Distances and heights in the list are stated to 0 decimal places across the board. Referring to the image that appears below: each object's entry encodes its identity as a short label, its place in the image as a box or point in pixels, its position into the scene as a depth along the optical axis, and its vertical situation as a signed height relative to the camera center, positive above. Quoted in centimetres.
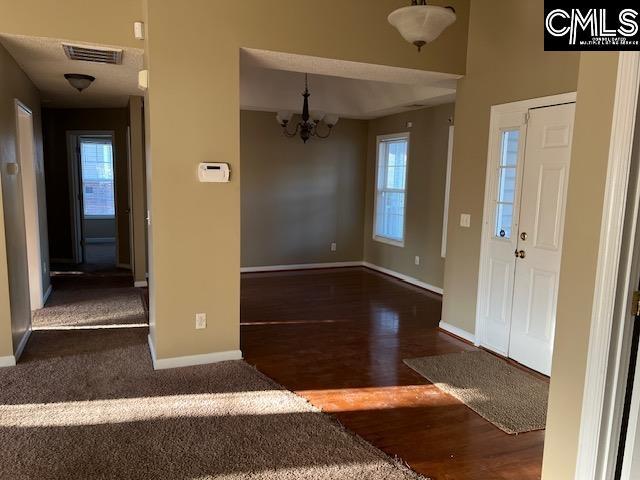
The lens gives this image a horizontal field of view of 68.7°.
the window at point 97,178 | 994 -1
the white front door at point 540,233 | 344 -34
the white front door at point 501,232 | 382 -37
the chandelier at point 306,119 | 583 +87
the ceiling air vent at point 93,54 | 351 +96
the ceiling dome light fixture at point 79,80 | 445 +93
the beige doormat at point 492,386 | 293 -141
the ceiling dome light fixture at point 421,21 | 260 +94
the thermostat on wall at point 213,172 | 341 +6
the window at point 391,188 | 699 -5
